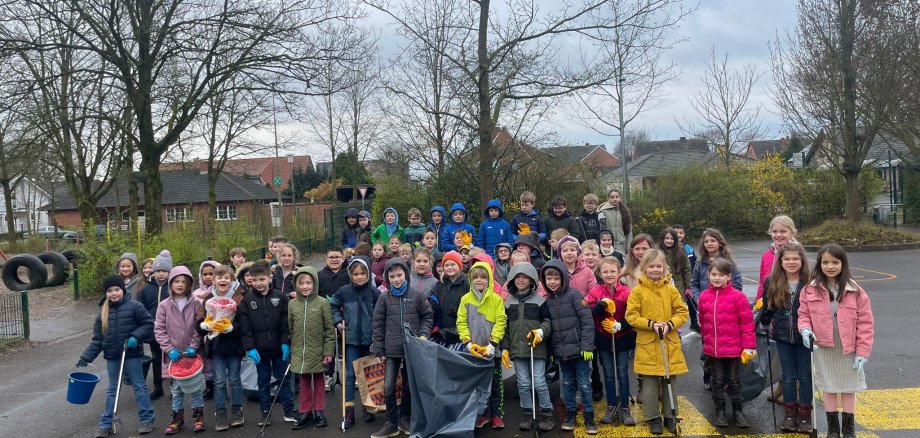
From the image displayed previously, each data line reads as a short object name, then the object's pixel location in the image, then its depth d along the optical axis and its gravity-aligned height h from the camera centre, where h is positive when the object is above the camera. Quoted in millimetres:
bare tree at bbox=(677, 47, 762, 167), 33219 +2920
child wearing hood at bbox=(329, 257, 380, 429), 6660 -982
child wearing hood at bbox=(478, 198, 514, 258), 10133 -401
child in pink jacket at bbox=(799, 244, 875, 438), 5309 -1120
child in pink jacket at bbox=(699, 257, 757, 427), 5828 -1195
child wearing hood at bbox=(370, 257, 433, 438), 6254 -1052
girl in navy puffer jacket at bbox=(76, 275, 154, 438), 6492 -1125
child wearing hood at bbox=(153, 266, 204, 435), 6480 -1055
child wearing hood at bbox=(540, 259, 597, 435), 5996 -1170
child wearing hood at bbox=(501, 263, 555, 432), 6070 -1220
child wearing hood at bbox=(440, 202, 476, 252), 10172 -346
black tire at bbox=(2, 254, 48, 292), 18942 -1232
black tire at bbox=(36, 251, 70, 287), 19594 -1235
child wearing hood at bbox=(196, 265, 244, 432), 6488 -1426
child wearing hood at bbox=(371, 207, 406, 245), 10234 -297
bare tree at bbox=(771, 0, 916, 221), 21719 +3625
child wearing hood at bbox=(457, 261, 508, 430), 6195 -1034
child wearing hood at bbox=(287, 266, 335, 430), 6438 -1245
